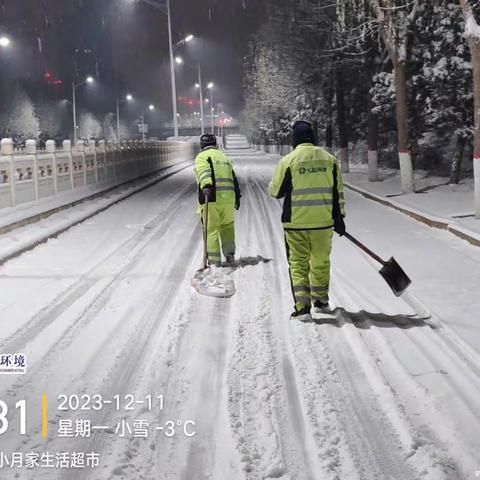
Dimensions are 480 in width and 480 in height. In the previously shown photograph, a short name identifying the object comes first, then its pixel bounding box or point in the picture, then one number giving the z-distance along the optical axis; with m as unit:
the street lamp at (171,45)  41.72
